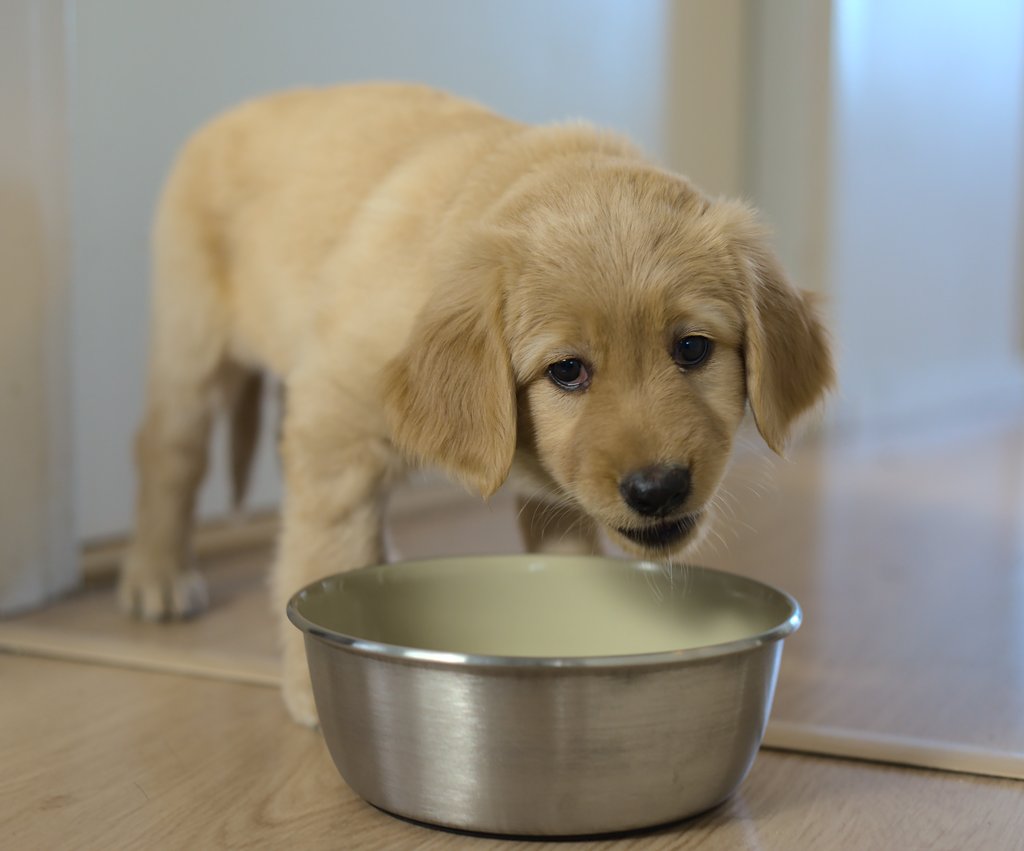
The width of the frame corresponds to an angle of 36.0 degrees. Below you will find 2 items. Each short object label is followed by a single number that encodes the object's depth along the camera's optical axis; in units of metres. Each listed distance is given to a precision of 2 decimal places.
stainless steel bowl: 0.56
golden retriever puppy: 0.63
